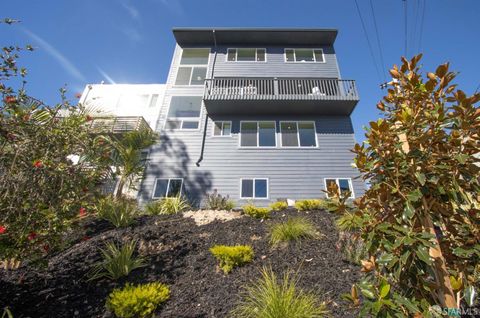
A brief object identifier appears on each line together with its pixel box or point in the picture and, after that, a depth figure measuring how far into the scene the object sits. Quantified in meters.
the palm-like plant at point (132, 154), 9.30
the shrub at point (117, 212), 6.51
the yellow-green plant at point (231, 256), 4.13
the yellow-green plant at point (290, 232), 5.09
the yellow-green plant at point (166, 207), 8.35
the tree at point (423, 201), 1.37
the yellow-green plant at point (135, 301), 2.99
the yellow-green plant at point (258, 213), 6.90
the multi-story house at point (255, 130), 10.82
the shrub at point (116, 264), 4.10
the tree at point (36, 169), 2.99
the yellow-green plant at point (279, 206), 8.38
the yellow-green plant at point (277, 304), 2.69
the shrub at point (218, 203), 8.90
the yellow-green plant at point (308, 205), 7.94
